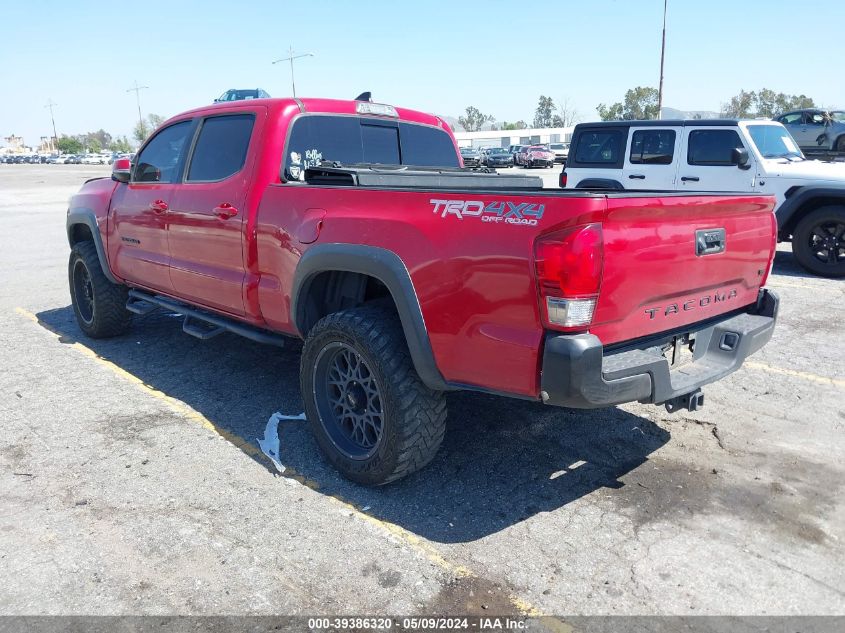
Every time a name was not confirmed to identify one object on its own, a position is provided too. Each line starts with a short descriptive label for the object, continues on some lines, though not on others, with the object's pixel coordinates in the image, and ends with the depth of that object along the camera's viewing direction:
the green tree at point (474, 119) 151.51
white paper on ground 3.78
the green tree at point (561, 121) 119.32
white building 100.07
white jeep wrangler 8.58
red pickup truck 2.61
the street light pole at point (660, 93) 36.64
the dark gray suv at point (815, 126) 19.95
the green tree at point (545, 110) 146.88
